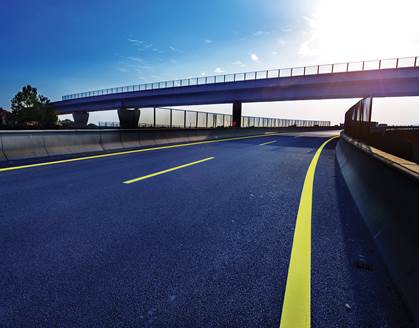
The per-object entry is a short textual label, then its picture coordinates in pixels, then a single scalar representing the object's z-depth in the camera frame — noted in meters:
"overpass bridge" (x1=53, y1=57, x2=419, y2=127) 30.02
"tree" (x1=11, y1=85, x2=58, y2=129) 70.36
